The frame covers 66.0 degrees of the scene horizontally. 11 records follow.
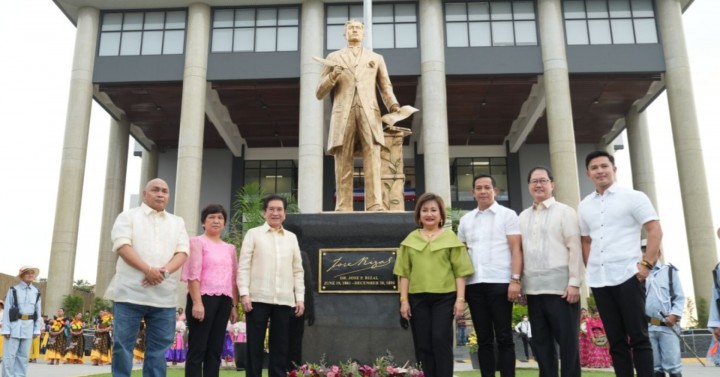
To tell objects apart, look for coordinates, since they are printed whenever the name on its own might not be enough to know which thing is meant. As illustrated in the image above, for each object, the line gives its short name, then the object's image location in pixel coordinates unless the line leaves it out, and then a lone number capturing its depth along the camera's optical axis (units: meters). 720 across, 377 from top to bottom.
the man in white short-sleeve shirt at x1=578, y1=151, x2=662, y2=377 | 3.98
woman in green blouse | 4.36
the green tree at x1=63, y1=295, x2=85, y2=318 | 23.14
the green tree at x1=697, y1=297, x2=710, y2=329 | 21.72
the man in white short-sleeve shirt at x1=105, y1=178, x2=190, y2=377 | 4.44
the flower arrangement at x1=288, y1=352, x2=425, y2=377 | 5.47
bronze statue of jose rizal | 7.04
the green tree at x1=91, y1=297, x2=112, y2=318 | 25.00
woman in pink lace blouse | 4.87
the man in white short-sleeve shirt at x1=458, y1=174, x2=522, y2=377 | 4.49
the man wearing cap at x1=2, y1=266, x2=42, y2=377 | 7.68
